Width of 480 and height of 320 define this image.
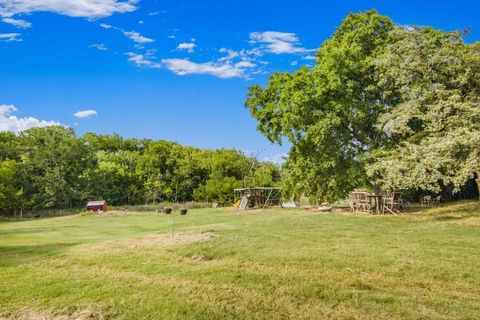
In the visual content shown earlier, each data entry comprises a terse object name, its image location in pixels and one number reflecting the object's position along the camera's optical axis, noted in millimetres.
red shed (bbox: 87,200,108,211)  56062
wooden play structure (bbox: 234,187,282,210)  46406
